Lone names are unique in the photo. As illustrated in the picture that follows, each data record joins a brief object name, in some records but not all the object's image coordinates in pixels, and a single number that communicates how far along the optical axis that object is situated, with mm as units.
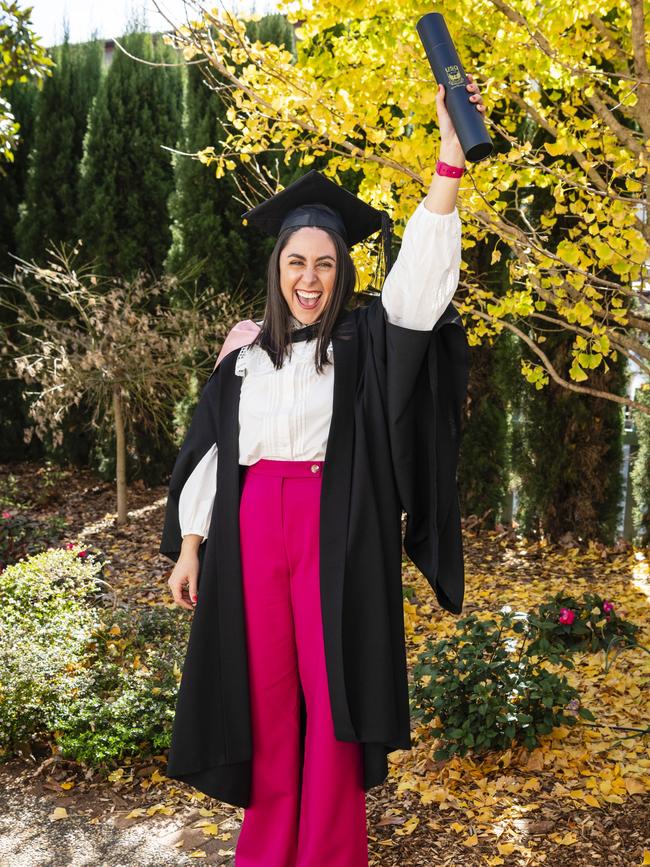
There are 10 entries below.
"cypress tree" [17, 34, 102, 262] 8289
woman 2092
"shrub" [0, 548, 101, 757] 3400
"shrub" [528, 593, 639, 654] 4238
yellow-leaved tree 3115
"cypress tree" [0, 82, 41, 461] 8570
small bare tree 6547
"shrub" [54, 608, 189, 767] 3258
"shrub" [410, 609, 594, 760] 3113
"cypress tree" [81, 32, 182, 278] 7930
